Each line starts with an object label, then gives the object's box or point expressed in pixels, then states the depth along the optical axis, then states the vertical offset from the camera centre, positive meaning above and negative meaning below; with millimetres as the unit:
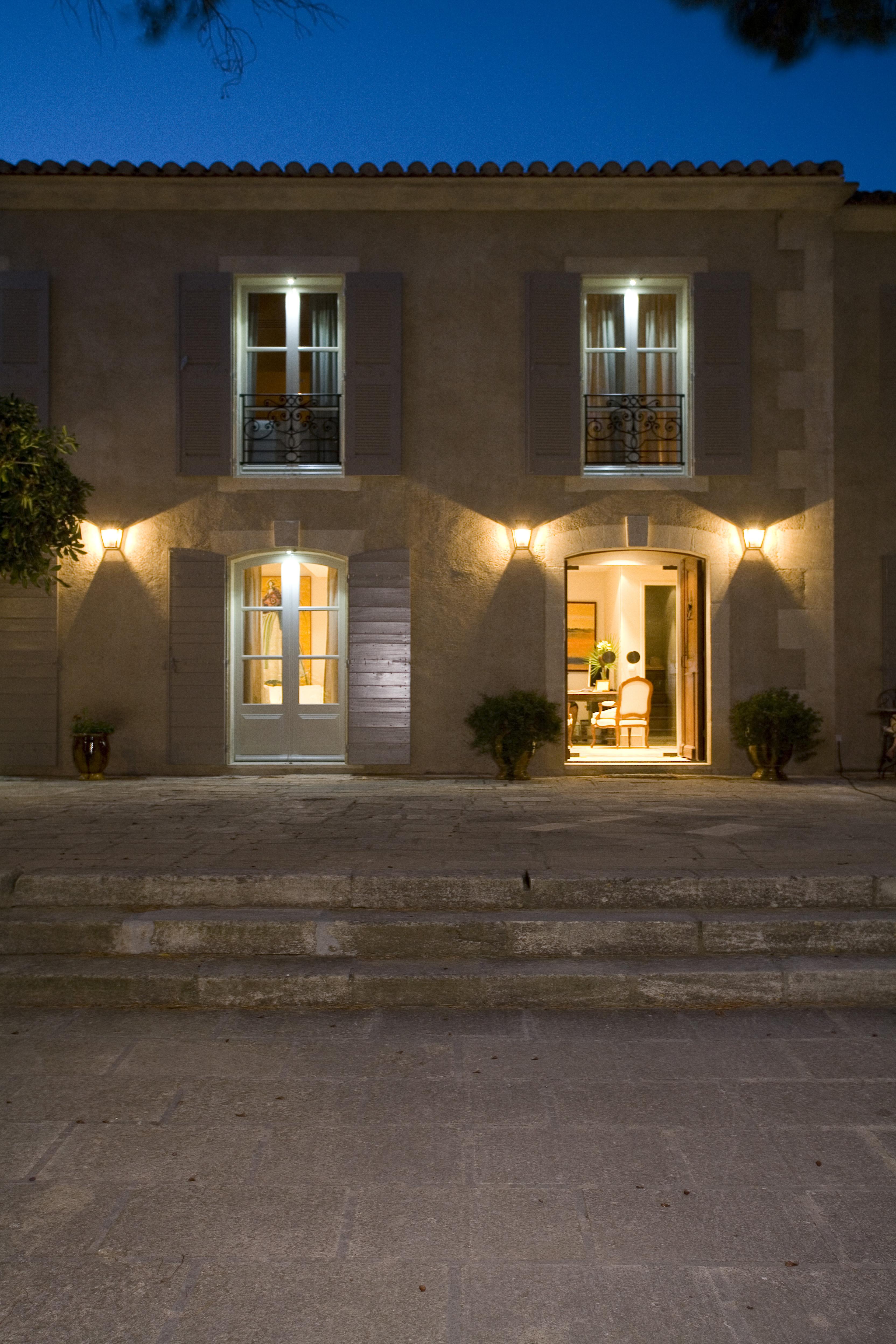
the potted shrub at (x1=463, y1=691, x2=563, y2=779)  8898 -403
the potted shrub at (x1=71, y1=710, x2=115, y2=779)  9094 -611
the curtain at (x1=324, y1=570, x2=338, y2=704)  9727 +359
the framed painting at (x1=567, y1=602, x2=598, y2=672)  14625 +768
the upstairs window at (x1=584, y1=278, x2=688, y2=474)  9695 +2947
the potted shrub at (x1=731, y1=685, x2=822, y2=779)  8938 -410
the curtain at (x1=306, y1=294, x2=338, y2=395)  9789 +3435
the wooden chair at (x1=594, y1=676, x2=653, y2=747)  11828 -258
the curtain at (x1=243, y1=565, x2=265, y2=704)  9742 +396
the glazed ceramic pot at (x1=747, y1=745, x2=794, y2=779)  9023 -693
